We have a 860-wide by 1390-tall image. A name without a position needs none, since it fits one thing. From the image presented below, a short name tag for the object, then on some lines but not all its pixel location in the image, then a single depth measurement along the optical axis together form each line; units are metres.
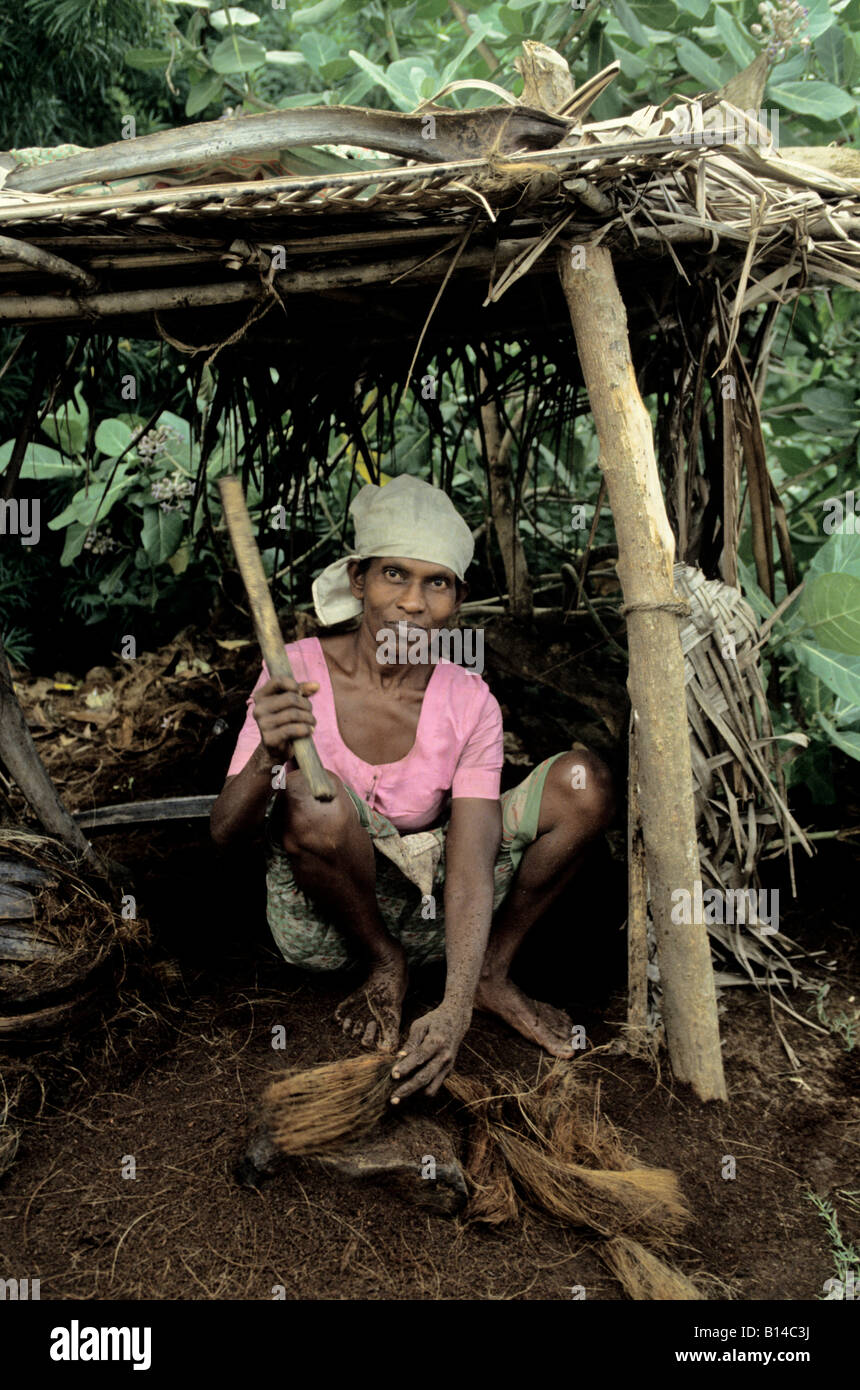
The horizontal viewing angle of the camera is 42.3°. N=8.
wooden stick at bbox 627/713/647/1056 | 2.58
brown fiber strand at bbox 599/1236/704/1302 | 1.93
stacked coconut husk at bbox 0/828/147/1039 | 2.33
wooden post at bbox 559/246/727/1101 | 2.32
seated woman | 2.46
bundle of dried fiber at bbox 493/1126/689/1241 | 2.07
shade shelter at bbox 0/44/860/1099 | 2.02
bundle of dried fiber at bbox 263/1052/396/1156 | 2.05
